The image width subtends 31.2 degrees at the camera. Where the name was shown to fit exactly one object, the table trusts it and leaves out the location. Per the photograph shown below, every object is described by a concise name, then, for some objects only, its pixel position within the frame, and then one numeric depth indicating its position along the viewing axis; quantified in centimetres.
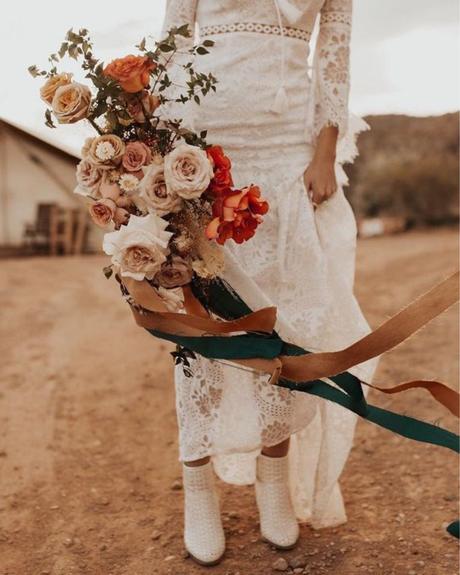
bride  274
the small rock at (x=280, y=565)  279
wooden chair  1524
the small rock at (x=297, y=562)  281
